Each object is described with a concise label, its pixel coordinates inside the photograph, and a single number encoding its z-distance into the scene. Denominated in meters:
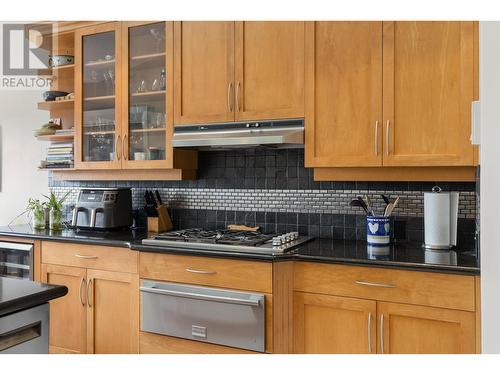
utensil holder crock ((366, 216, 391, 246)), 2.31
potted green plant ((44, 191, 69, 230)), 3.08
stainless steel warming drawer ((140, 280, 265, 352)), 2.14
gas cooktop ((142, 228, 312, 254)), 2.19
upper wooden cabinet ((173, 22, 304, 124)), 2.43
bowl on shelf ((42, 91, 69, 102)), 3.23
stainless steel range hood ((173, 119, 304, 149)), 2.38
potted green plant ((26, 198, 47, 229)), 3.12
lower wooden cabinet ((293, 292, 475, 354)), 1.85
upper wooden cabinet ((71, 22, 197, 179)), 2.79
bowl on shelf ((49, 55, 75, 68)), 3.16
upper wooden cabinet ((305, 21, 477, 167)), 2.09
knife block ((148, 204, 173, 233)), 2.91
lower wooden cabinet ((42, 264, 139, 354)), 2.49
